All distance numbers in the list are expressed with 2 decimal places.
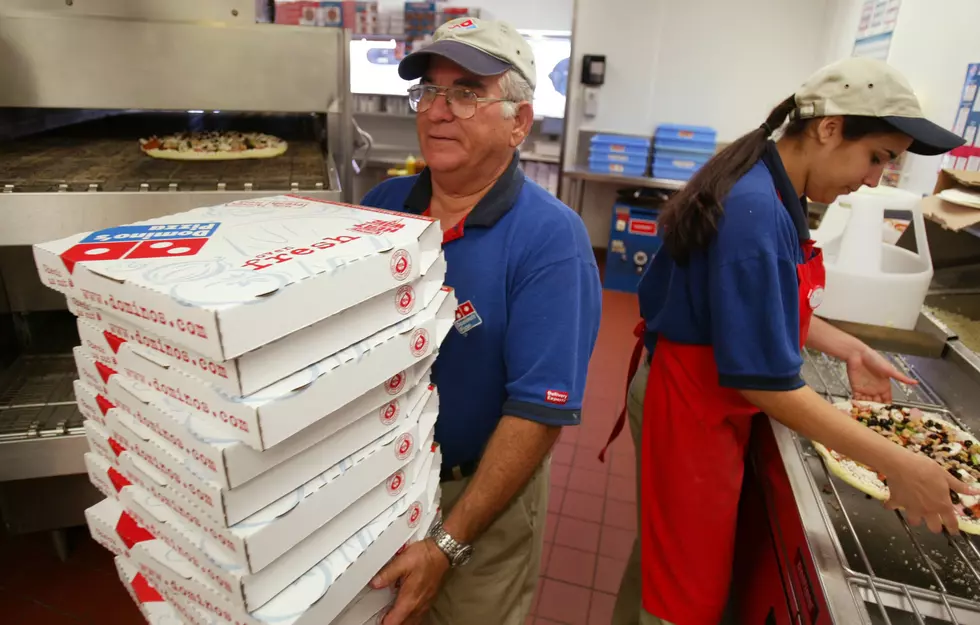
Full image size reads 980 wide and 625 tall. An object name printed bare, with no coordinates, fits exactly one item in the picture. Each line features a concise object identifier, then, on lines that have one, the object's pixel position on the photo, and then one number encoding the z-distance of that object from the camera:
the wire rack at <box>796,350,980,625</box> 0.87
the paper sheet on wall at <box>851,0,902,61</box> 3.04
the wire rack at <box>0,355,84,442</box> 1.58
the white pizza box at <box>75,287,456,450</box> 0.58
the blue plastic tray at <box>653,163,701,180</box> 4.74
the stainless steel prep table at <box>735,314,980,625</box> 0.87
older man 1.01
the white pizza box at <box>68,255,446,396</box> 0.58
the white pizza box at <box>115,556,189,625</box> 0.80
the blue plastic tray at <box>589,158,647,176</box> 4.83
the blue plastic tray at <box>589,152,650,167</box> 4.79
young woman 1.16
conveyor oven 1.43
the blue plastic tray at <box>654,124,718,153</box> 4.63
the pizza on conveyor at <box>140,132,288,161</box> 1.84
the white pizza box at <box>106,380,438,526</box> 0.61
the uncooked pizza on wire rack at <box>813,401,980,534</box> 1.09
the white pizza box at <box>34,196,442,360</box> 0.55
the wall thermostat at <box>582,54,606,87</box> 5.07
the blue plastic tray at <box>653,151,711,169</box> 4.70
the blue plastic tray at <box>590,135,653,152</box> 4.76
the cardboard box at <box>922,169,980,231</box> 1.71
